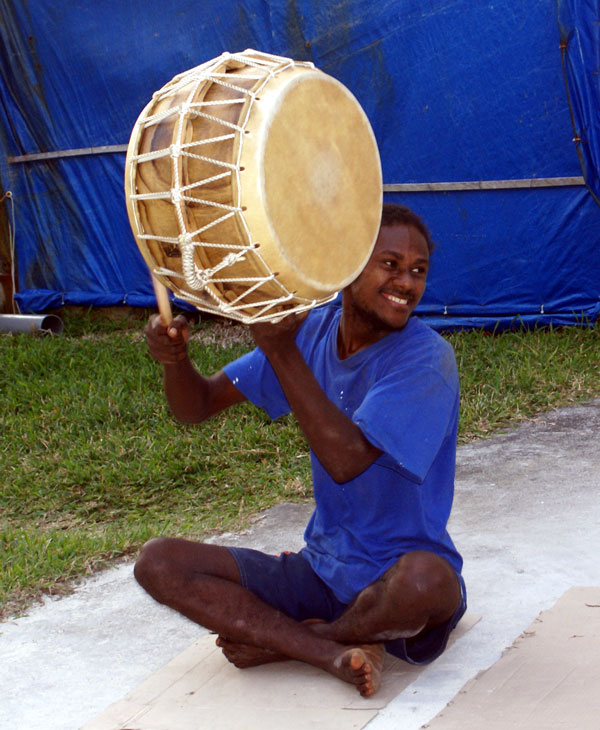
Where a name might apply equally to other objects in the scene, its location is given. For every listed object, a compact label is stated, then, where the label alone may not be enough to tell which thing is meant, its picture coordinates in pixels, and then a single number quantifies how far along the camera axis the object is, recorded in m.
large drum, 3.87
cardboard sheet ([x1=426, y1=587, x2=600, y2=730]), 4.15
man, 4.31
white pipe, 12.80
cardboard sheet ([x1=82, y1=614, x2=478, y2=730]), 4.34
